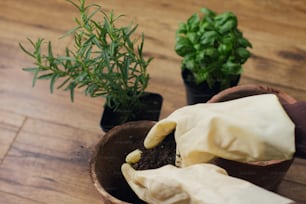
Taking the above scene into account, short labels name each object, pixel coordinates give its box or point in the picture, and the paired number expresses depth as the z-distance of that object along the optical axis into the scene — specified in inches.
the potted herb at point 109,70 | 42.2
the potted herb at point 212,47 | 44.2
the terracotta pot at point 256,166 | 39.0
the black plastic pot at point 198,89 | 46.9
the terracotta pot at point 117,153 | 42.0
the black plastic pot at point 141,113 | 47.4
